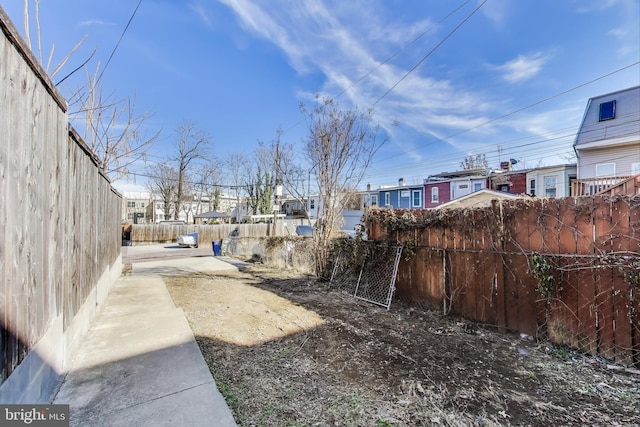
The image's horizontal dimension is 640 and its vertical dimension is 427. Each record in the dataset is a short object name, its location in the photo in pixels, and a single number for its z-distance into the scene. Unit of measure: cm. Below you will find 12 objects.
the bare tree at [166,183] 2664
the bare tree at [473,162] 2550
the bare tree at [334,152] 684
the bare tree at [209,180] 2831
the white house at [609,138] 1061
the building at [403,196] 2170
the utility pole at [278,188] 907
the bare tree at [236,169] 2803
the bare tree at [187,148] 2319
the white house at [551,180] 1431
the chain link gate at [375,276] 518
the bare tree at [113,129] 578
